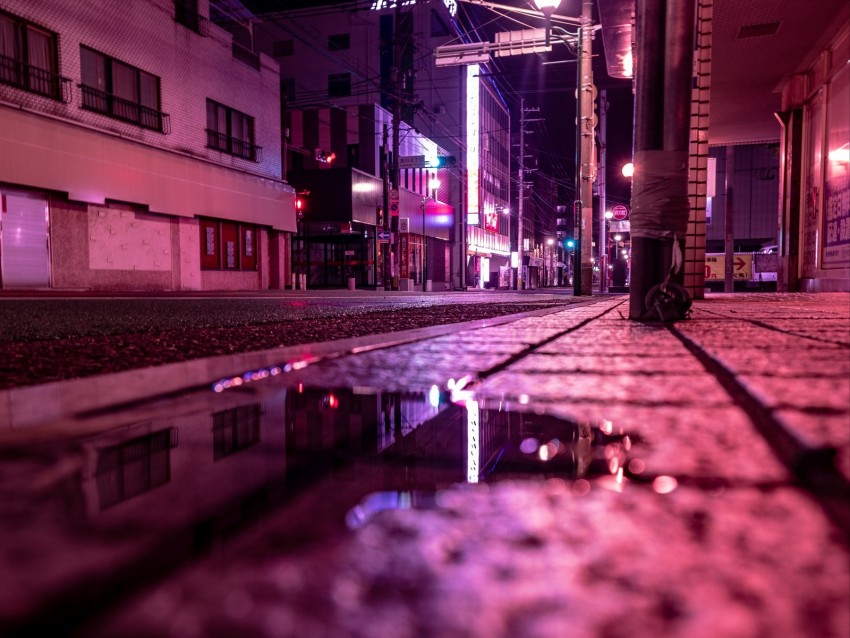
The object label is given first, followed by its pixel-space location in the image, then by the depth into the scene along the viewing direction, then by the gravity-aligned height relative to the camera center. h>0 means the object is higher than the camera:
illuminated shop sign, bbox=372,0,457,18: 34.38 +16.41
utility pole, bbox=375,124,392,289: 25.72 +2.96
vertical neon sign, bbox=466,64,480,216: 38.62 +9.45
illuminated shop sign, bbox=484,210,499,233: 44.41 +4.83
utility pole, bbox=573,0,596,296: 13.99 +2.98
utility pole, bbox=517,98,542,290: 42.38 +10.54
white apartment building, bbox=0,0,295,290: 13.62 +3.77
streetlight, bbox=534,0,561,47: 13.09 +6.21
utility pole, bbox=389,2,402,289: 25.02 +7.50
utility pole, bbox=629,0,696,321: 3.14 +0.83
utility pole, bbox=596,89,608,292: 30.27 +6.47
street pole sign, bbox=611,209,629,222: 28.52 +3.46
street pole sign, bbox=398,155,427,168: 26.98 +5.65
